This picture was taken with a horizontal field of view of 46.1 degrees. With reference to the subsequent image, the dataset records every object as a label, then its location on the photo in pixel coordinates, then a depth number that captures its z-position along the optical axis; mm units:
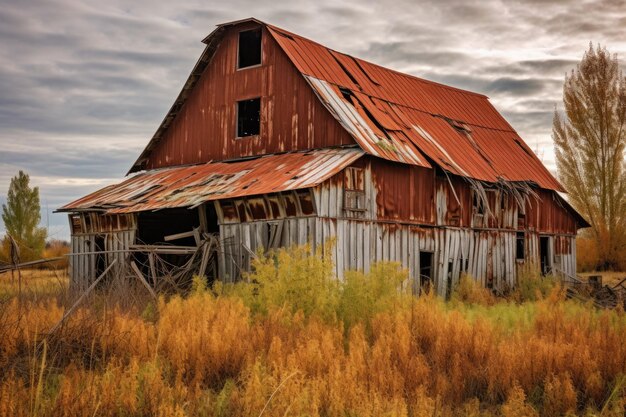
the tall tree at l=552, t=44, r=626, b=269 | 36938
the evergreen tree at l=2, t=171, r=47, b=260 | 43156
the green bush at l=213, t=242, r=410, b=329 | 12695
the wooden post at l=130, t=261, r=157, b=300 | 14520
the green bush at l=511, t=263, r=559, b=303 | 23453
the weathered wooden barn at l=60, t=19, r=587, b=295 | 18438
